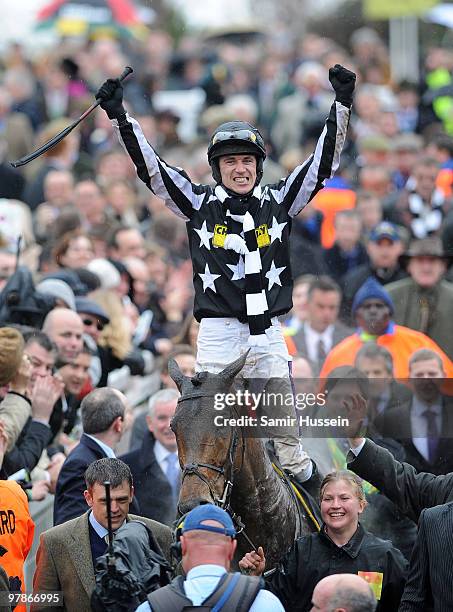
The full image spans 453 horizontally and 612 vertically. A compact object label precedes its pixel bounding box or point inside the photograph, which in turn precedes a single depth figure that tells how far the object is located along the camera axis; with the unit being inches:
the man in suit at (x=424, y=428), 780.0
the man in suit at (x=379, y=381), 779.4
